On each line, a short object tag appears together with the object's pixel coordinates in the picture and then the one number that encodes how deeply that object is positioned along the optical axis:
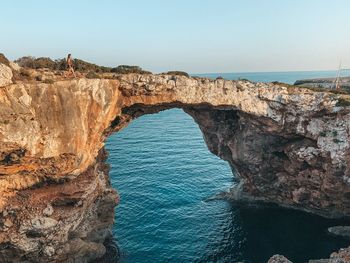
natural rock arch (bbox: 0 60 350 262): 30.08
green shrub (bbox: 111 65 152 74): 40.22
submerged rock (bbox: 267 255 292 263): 34.56
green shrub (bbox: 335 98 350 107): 41.93
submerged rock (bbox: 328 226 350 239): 43.09
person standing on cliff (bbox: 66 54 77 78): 33.77
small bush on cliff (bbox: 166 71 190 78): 44.91
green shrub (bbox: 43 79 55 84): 30.03
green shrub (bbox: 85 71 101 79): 34.18
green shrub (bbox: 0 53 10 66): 28.75
